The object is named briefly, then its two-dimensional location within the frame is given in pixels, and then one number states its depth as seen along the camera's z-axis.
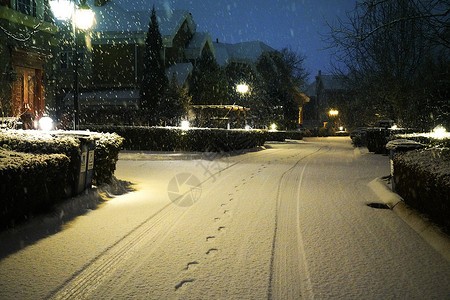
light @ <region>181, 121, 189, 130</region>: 21.27
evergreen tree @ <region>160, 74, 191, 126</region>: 26.94
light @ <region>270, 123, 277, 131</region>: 38.08
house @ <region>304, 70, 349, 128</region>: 62.83
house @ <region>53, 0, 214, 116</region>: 31.12
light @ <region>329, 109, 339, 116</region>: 57.09
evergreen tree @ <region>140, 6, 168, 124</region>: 28.14
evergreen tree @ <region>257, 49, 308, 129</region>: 41.53
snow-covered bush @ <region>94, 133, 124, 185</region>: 8.33
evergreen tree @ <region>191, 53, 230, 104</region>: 31.72
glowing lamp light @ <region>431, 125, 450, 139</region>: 13.23
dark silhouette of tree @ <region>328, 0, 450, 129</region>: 17.67
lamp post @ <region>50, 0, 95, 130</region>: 11.73
